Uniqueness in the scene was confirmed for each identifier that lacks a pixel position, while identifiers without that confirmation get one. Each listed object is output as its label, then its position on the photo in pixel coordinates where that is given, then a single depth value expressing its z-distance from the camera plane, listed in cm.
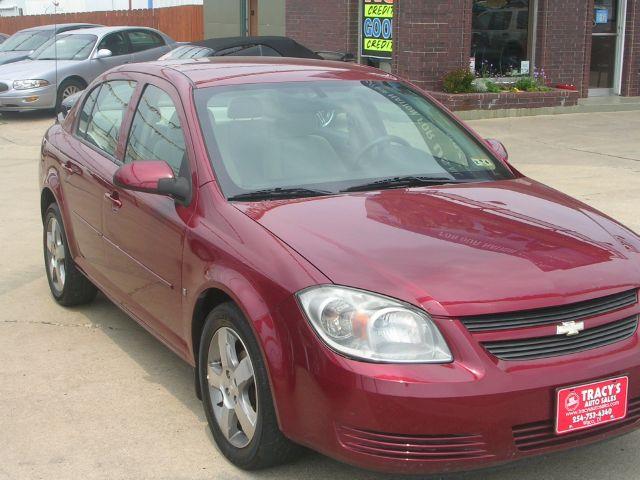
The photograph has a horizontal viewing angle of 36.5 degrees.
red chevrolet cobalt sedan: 335
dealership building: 1584
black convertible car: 1377
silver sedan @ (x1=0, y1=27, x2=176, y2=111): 1689
